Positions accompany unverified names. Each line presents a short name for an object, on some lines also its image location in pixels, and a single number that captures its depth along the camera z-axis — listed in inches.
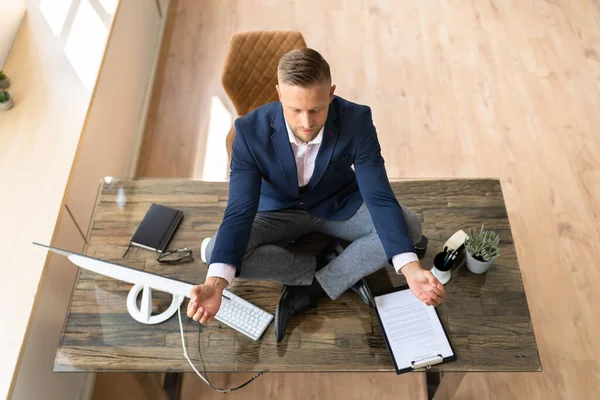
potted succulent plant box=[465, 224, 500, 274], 70.8
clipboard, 65.4
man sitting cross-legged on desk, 66.9
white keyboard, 69.6
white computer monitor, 62.6
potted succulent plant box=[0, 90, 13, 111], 89.3
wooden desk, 67.1
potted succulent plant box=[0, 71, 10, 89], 91.9
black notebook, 77.7
